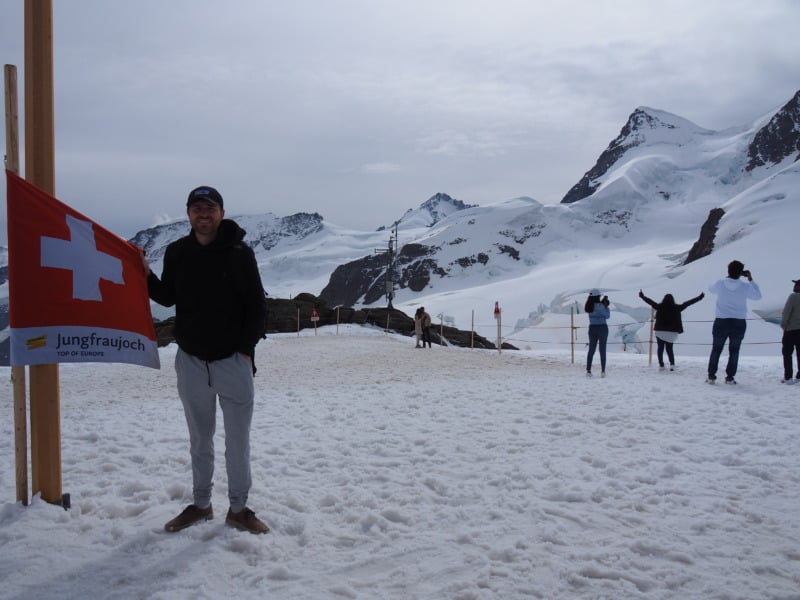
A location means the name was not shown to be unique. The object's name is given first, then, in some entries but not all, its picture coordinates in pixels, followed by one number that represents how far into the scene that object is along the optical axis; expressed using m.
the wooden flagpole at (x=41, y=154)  3.69
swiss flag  3.55
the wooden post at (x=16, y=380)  3.61
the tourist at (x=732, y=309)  9.34
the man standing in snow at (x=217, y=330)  3.56
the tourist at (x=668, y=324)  12.42
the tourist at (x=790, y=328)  9.73
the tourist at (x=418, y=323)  23.84
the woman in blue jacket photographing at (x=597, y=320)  11.54
